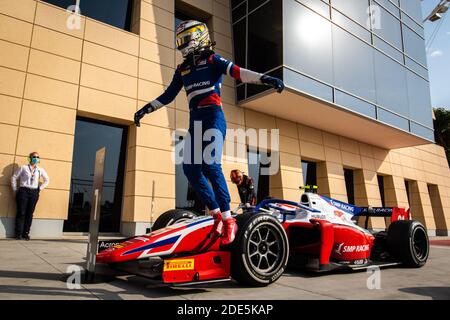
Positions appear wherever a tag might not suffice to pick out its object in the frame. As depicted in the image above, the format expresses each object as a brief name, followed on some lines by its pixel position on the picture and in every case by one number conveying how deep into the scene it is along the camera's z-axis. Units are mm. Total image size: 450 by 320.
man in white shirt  6723
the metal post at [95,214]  2918
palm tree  32188
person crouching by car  7168
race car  2836
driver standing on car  3289
